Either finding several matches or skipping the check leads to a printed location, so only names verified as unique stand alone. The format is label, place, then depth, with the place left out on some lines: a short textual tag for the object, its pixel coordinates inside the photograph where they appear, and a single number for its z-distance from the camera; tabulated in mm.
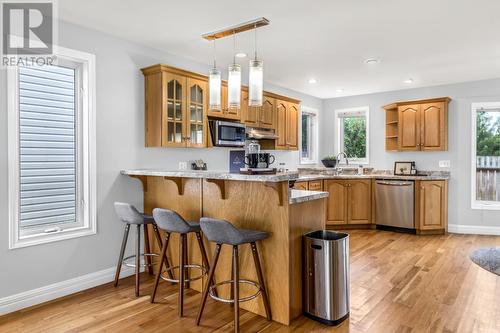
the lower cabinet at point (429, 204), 5559
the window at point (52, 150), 2908
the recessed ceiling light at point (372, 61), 4349
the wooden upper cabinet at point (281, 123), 5527
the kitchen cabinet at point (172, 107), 3668
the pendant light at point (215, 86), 3012
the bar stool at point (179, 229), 2768
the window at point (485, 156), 5645
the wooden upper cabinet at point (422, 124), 5742
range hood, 4895
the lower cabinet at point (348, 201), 5969
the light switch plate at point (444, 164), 5859
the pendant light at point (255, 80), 2787
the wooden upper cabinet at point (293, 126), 5801
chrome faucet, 6909
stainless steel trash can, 2617
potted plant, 6648
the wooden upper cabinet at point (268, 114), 5145
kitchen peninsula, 2621
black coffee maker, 2678
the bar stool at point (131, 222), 3162
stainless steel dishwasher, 5633
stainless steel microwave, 4270
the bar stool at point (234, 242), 2463
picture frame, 6125
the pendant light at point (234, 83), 2908
